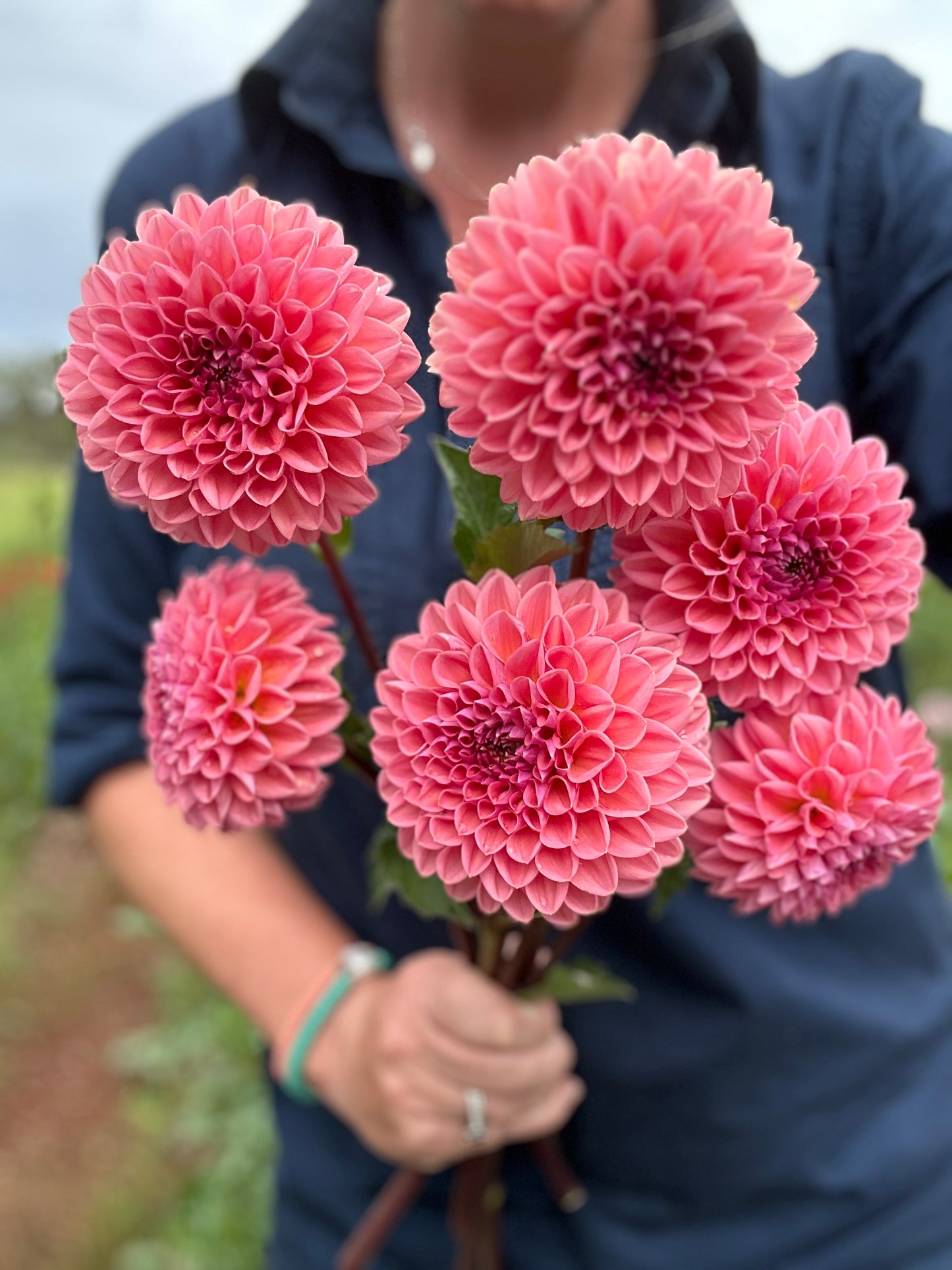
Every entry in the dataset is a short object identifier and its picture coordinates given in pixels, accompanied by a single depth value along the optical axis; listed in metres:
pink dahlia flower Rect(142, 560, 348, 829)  0.34
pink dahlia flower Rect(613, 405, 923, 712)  0.30
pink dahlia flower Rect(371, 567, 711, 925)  0.28
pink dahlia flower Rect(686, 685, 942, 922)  0.33
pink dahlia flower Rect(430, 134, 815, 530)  0.24
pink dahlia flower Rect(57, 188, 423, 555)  0.27
